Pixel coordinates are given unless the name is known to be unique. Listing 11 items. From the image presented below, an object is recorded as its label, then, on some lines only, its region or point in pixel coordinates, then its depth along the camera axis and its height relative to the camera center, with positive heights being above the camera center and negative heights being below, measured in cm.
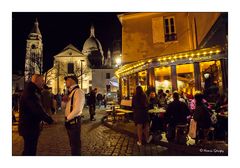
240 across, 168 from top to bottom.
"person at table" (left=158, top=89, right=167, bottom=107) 792 -43
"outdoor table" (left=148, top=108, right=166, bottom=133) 617 -111
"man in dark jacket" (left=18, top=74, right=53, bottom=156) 316 -46
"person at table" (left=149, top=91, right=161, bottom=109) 767 -48
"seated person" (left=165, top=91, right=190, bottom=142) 502 -63
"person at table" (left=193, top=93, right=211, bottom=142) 464 -66
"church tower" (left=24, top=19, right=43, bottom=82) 4203 +1077
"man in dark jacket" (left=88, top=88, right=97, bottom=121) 1009 -66
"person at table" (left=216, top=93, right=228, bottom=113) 551 -50
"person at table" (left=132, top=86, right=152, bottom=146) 525 -64
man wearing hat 330 -46
